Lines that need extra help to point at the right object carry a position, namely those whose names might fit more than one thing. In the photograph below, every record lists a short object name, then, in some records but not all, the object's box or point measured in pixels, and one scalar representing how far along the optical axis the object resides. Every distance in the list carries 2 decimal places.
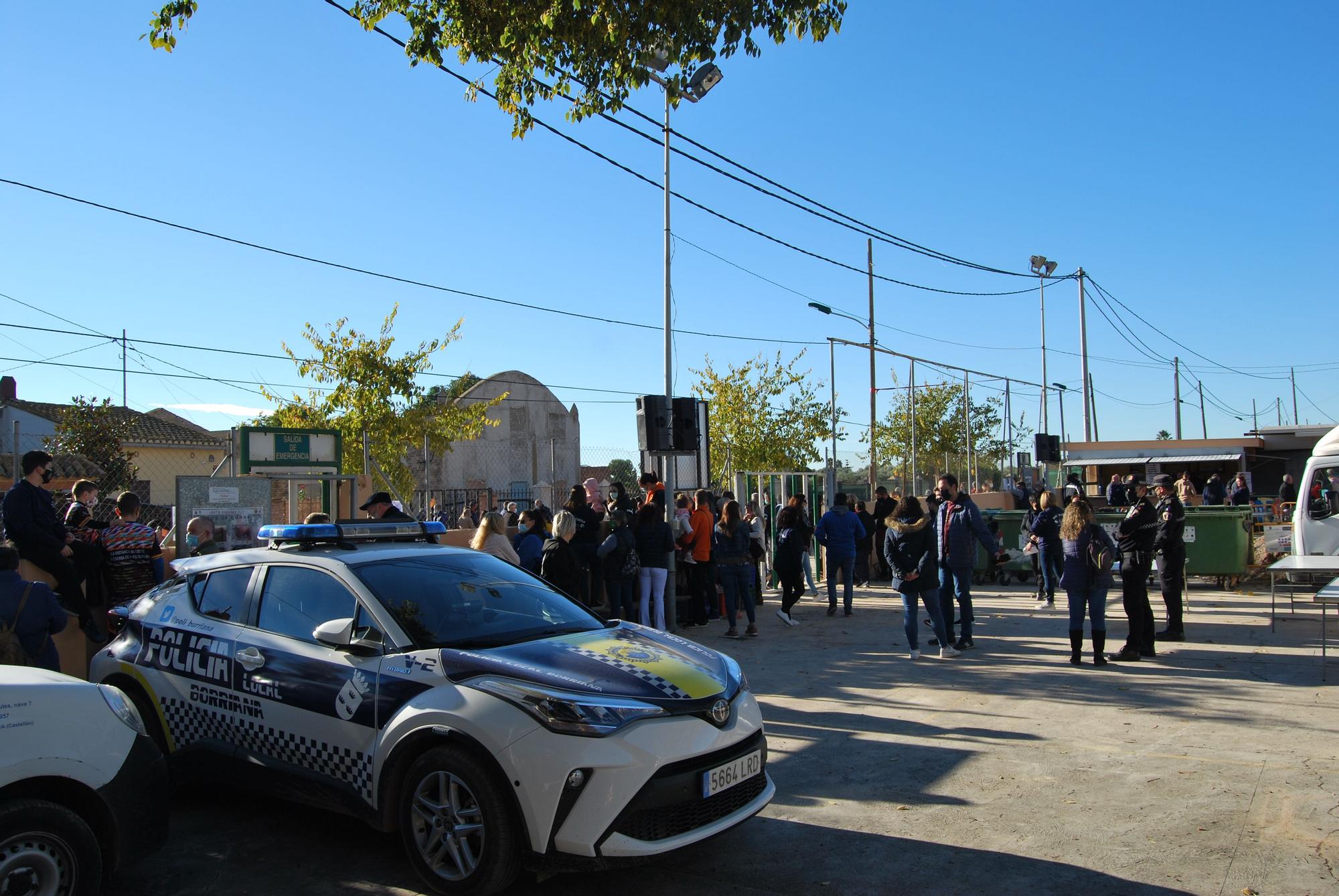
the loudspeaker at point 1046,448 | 27.84
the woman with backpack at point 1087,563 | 9.70
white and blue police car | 4.32
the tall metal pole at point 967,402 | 28.53
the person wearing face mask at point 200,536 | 9.23
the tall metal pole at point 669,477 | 13.19
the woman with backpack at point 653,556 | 12.21
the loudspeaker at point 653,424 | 12.90
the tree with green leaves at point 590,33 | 8.51
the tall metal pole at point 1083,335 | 34.12
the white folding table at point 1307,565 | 10.70
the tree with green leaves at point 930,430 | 40.72
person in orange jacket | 13.91
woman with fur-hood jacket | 10.34
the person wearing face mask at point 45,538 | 7.91
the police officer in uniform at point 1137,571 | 10.16
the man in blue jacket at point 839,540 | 14.66
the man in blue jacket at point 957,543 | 10.98
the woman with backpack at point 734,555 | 12.52
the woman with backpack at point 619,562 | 11.82
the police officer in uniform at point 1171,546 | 10.62
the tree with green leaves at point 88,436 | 27.33
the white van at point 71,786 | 3.99
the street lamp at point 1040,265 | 34.16
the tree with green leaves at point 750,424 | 31.28
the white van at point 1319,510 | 14.41
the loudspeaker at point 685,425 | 13.27
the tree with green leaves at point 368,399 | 19.47
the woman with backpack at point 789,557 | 13.95
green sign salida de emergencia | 11.88
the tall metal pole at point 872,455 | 25.42
